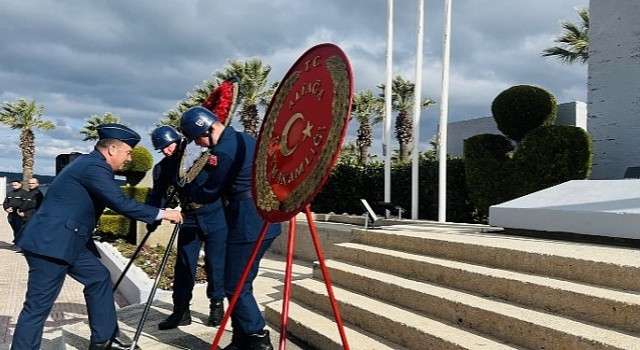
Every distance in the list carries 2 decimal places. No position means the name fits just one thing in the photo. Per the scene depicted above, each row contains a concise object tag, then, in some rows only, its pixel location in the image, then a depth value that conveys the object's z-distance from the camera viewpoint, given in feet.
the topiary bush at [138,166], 74.78
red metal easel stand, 8.82
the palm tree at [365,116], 106.01
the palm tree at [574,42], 62.92
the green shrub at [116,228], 43.70
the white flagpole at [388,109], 43.98
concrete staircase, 10.32
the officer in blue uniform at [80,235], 11.23
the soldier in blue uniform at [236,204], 11.09
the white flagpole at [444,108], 38.99
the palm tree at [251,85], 88.84
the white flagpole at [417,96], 41.93
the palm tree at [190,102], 93.93
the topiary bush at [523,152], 37.17
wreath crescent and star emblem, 8.01
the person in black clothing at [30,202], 37.88
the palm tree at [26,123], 127.44
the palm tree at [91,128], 143.02
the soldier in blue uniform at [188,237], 14.32
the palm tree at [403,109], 105.60
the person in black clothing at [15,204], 38.09
